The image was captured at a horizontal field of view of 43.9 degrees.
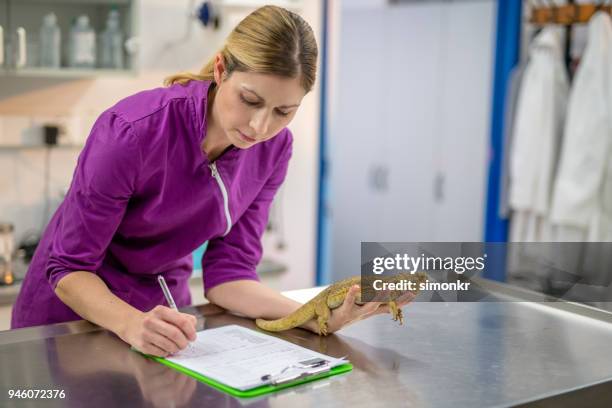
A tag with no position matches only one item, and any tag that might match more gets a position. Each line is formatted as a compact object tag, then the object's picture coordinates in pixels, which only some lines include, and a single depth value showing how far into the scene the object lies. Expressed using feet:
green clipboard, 3.98
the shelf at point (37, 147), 10.47
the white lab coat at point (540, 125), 12.82
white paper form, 4.20
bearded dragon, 4.84
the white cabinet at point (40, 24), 9.55
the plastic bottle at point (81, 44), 9.98
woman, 4.90
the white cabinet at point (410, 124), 15.29
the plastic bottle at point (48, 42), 9.90
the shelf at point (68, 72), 9.63
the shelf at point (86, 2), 10.09
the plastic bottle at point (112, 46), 10.25
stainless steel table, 3.98
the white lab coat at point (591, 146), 12.25
